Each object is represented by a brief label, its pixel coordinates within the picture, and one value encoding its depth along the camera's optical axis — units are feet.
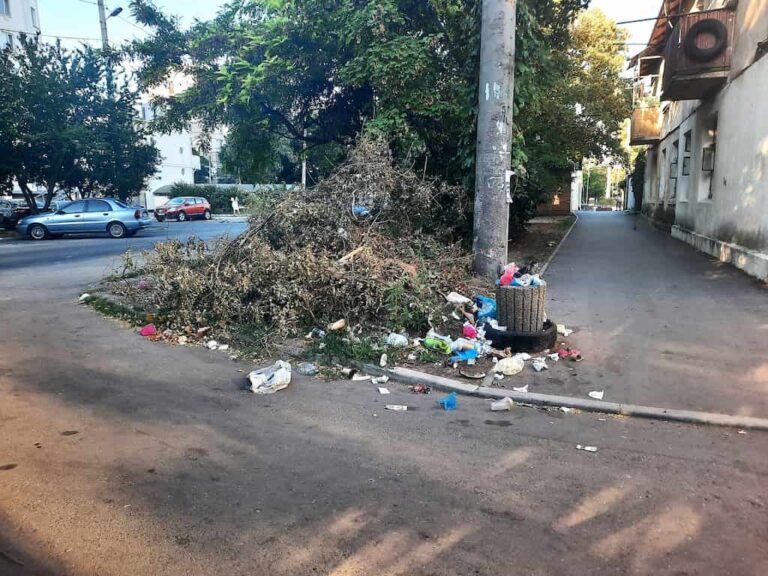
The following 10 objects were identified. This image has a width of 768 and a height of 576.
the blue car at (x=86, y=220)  73.82
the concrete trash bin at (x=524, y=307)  21.49
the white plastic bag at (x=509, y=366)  19.38
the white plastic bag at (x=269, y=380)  18.01
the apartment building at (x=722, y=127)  36.66
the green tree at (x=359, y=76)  35.40
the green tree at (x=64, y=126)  75.97
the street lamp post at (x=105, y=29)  85.87
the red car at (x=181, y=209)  123.65
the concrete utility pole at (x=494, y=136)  26.32
